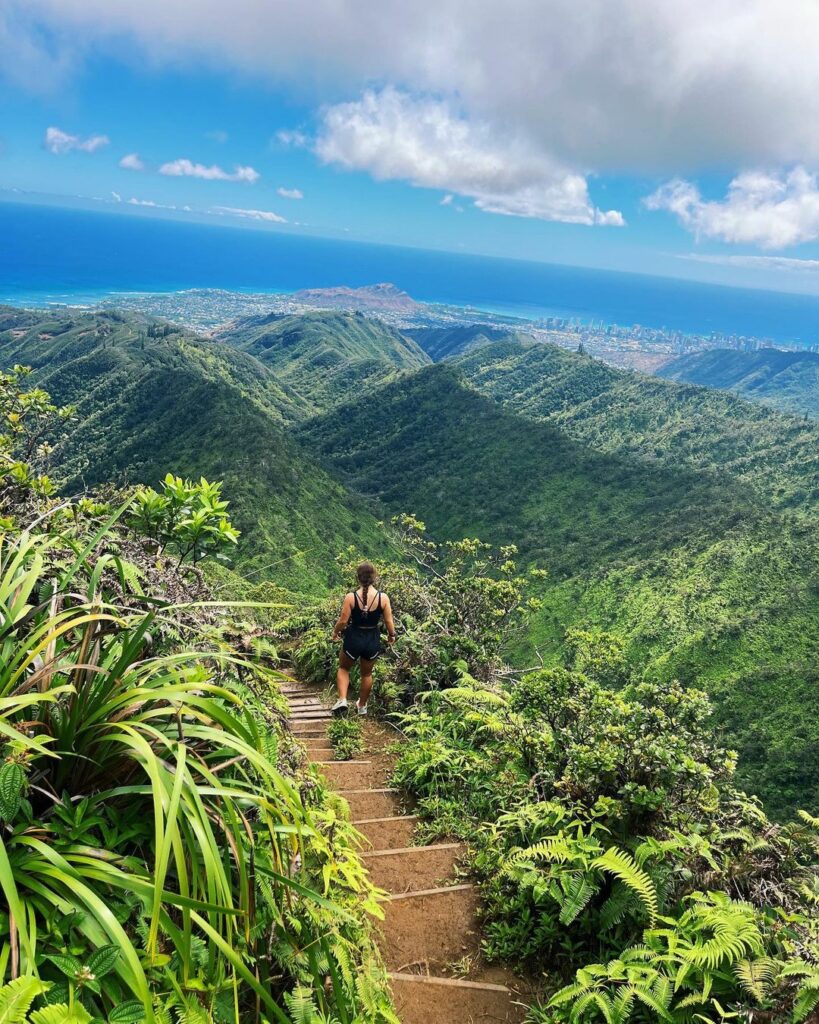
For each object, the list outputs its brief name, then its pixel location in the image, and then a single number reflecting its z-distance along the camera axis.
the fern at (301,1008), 2.21
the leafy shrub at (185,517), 5.02
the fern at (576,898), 3.26
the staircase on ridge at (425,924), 3.12
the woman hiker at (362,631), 6.63
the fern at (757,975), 2.57
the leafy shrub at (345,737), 6.01
